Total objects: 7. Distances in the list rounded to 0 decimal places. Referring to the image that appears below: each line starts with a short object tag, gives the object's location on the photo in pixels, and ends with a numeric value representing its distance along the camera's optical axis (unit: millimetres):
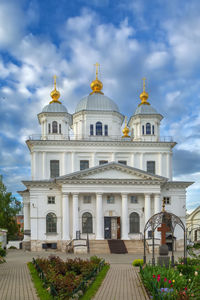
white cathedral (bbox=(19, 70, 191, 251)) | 39438
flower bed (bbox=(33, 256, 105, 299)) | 13888
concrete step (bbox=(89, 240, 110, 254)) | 36228
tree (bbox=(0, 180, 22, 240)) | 57344
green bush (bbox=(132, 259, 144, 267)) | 24159
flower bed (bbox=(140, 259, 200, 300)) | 11742
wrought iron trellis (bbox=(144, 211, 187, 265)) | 23991
